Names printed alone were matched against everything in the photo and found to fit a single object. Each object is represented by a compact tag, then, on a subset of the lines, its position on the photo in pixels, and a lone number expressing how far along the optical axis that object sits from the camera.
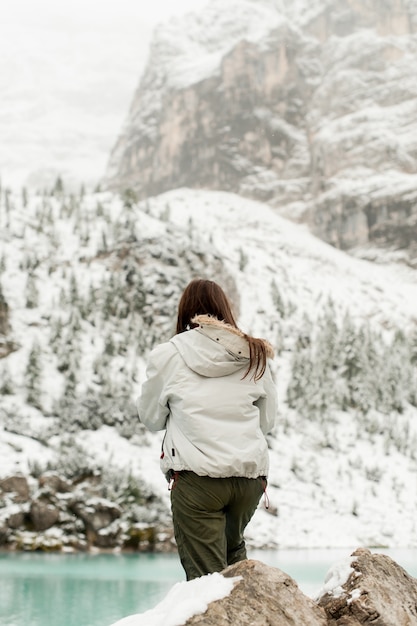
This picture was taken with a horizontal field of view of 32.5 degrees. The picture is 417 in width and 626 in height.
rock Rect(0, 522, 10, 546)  17.02
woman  3.19
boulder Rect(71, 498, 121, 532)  17.95
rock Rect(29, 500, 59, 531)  17.44
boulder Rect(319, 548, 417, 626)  3.14
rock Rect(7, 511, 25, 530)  17.14
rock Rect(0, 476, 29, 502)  17.44
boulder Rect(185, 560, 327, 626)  2.77
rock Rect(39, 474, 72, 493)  17.89
